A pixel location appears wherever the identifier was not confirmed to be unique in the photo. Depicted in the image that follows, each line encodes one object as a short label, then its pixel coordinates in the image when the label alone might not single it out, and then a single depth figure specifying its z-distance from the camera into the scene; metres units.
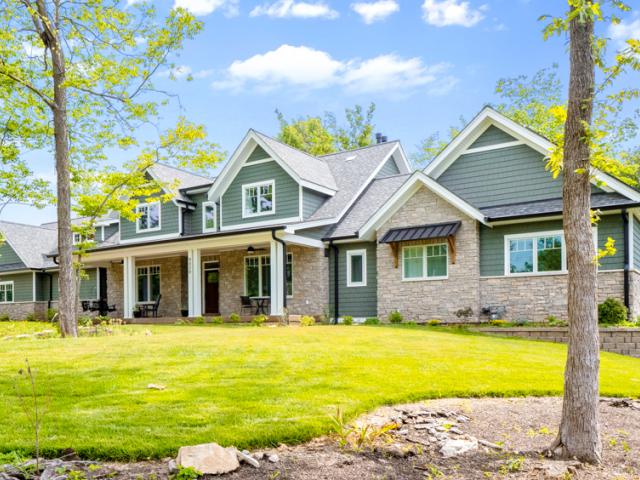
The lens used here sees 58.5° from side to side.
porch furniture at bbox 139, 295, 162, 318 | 22.56
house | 15.26
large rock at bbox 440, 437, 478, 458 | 4.59
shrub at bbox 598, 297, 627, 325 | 13.42
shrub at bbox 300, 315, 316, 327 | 16.92
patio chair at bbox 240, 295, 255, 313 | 20.09
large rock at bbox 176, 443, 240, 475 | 3.98
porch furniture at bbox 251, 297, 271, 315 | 20.06
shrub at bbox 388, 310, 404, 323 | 16.73
